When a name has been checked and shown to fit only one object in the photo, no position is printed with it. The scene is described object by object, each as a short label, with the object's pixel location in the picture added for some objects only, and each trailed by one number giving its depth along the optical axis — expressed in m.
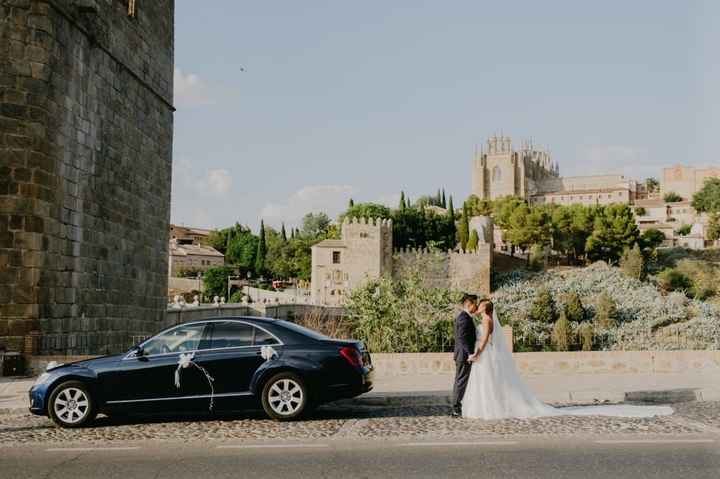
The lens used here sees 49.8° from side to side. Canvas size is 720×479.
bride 9.19
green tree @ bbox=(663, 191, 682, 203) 145.88
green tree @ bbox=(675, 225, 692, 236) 122.19
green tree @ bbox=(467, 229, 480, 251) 77.36
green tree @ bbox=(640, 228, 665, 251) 79.44
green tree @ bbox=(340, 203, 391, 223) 87.00
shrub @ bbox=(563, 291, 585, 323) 51.88
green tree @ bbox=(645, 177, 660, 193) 177.75
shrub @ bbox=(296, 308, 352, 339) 20.72
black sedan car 8.81
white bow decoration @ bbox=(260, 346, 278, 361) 8.85
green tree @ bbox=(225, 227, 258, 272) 103.75
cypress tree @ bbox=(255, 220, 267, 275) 99.06
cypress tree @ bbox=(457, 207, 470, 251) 81.56
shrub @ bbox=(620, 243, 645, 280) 69.12
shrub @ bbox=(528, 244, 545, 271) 79.25
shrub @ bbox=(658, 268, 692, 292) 66.94
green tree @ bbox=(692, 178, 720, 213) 97.06
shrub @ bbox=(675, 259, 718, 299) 64.56
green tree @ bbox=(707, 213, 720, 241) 92.56
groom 9.36
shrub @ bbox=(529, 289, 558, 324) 51.06
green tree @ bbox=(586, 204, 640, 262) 78.56
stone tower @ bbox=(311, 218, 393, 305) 71.44
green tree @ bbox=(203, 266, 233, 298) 85.56
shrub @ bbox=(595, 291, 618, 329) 50.16
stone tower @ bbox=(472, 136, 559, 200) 147.75
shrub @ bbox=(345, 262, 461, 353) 18.09
